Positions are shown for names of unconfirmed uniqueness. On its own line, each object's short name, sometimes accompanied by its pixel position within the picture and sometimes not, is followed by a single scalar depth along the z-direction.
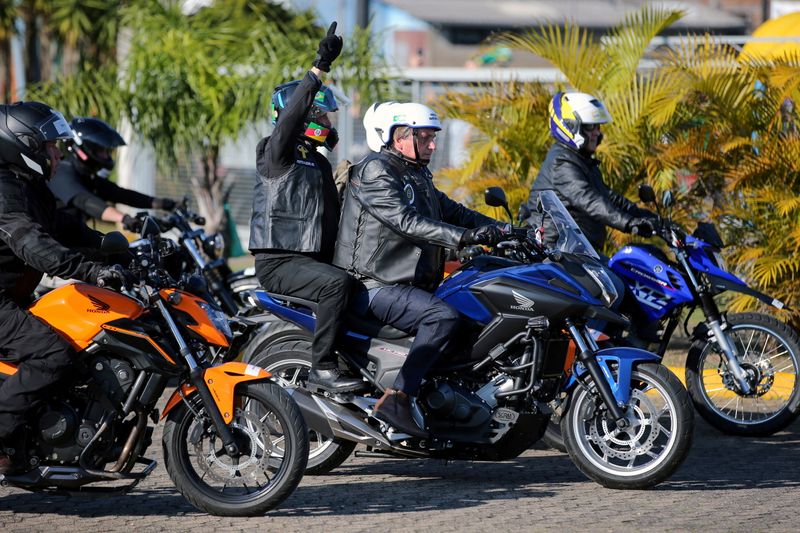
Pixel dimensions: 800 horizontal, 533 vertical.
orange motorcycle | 11.78
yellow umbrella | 23.50
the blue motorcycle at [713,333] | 16.12
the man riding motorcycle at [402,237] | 13.00
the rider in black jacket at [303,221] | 13.30
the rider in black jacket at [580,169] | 16.89
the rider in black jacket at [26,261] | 11.62
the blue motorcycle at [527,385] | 12.92
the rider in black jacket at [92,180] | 20.48
